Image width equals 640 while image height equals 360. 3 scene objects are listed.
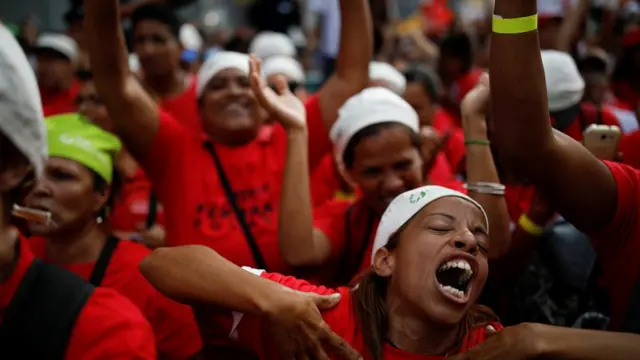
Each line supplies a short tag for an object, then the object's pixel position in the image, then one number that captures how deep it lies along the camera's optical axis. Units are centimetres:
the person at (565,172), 212
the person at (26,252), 162
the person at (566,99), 395
